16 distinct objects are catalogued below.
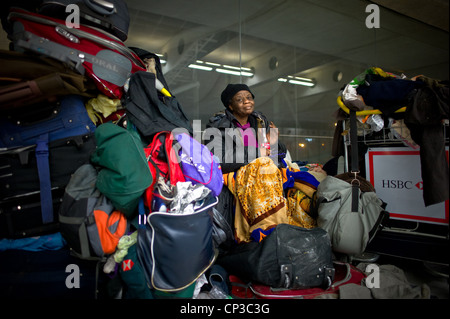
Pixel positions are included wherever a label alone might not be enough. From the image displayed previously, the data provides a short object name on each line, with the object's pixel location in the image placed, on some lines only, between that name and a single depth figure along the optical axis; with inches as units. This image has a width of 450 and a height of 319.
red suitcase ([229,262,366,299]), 53.9
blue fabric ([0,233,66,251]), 55.6
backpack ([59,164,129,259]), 50.9
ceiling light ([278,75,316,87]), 232.6
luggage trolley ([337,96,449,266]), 62.7
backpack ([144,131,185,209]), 57.9
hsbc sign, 66.1
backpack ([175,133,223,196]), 61.7
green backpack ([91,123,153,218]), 50.6
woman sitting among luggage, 67.2
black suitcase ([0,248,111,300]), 49.3
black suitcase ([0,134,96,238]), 56.6
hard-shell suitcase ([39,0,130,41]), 62.1
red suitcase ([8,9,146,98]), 58.8
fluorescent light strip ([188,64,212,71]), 173.3
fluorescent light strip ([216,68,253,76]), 178.2
